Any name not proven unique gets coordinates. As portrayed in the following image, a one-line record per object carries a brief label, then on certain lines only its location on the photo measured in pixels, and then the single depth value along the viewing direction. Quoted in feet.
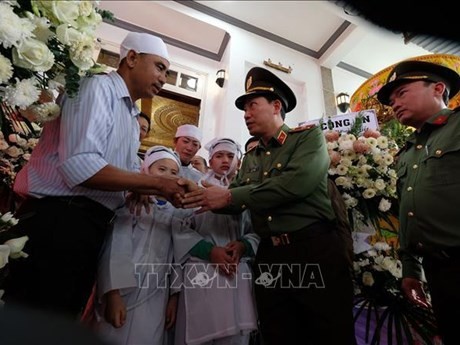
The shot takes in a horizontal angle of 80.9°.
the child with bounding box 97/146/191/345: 3.94
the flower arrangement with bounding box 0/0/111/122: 2.65
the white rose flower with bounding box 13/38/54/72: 2.73
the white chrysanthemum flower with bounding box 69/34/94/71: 3.03
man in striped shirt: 3.11
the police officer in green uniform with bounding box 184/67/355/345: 3.98
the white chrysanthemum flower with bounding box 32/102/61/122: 3.16
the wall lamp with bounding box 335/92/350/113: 16.60
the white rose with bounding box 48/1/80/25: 2.87
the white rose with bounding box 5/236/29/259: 2.62
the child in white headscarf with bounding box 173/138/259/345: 4.34
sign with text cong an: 7.01
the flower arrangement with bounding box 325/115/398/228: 5.80
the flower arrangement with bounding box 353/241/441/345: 4.82
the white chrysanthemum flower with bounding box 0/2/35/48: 2.49
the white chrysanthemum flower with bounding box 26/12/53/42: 2.90
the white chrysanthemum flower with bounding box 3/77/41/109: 2.76
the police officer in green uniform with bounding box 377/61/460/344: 3.96
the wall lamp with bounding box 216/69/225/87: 15.14
